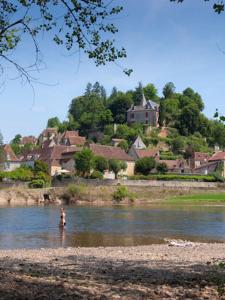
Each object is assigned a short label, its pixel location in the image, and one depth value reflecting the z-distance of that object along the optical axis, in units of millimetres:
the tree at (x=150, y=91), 154625
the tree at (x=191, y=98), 143875
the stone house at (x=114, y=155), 97688
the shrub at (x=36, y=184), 73250
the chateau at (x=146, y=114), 140125
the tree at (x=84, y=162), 85000
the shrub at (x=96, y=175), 83062
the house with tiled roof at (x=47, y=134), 151550
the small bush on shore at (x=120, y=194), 69000
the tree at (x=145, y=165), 95250
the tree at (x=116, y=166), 92250
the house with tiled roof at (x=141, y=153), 107875
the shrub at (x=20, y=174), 80462
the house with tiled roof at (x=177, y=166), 103375
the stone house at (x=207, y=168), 100438
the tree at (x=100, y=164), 88812
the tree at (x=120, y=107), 143875
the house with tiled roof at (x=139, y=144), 118812
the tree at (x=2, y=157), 106012
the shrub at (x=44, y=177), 77125
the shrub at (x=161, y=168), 95062
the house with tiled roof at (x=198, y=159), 108588
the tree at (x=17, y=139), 169575
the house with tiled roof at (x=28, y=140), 164300
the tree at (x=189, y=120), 135375
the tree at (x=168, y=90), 153500
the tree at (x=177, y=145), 120000
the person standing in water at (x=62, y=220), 32750
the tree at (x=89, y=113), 142750
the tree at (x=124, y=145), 115600
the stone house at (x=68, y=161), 96581
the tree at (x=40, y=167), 85125
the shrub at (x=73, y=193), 67312
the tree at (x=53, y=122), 171888
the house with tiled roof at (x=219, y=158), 99438
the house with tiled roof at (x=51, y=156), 97938
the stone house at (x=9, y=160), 112050
